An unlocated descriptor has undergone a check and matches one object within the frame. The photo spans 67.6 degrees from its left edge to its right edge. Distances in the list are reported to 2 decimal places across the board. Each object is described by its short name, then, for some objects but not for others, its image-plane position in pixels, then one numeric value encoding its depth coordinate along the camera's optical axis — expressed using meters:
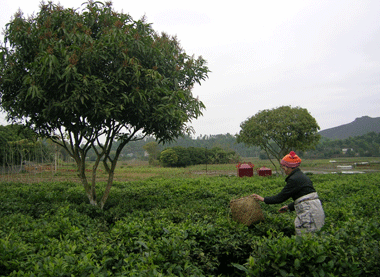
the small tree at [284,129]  20.61
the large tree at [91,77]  5.95
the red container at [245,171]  20.78
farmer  3.83
